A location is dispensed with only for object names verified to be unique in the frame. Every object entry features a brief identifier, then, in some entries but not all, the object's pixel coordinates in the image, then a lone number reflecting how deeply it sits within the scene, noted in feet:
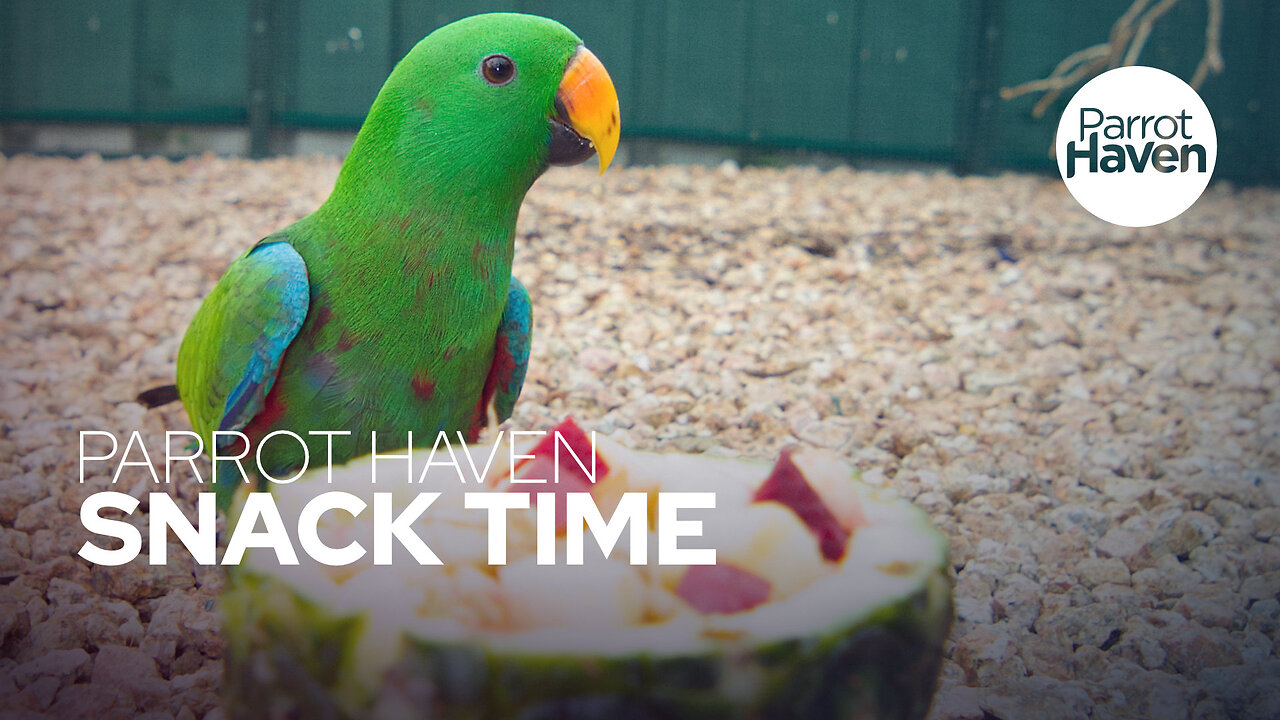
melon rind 1.35
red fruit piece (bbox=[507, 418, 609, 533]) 1.74
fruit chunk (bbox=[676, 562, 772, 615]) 1.54
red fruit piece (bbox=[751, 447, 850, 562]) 1.69
